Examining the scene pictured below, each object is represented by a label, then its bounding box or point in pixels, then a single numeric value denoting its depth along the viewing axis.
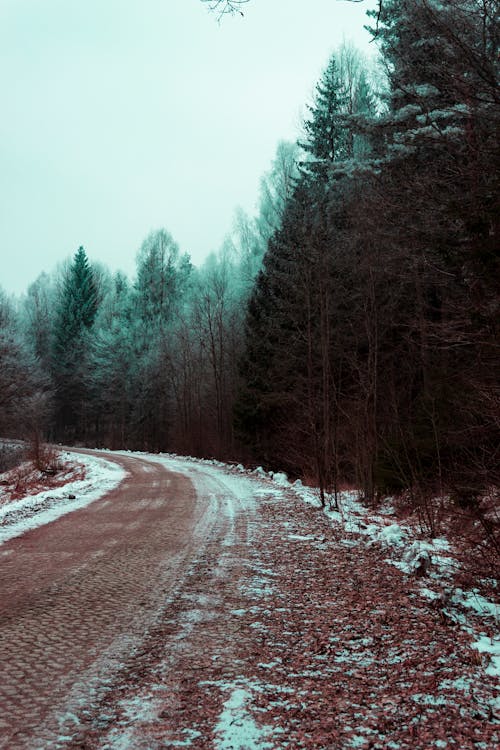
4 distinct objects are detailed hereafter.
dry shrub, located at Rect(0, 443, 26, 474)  31.05
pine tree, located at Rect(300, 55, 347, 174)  27.02
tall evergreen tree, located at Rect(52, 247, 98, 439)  56.03
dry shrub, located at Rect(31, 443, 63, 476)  22.20
